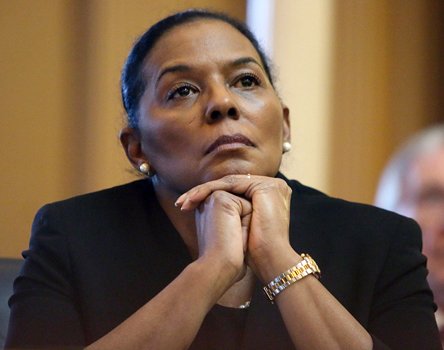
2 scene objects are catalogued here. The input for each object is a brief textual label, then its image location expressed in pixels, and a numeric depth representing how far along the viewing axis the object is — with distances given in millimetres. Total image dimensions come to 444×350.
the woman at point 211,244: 4337
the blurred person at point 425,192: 4615
